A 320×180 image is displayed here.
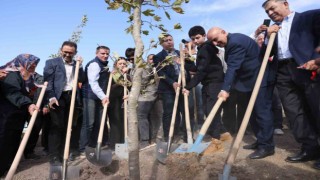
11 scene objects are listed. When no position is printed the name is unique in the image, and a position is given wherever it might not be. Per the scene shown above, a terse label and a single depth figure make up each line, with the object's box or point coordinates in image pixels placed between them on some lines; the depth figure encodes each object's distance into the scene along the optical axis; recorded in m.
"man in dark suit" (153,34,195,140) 5.45
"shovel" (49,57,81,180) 3.78
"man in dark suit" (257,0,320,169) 3.36
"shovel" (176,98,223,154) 3.26
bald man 3.95
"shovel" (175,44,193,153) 4.66
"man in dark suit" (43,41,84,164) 4.42
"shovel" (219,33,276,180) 2.75
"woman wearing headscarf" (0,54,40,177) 4.18
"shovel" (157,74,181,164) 4.12
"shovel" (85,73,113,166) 4.16
